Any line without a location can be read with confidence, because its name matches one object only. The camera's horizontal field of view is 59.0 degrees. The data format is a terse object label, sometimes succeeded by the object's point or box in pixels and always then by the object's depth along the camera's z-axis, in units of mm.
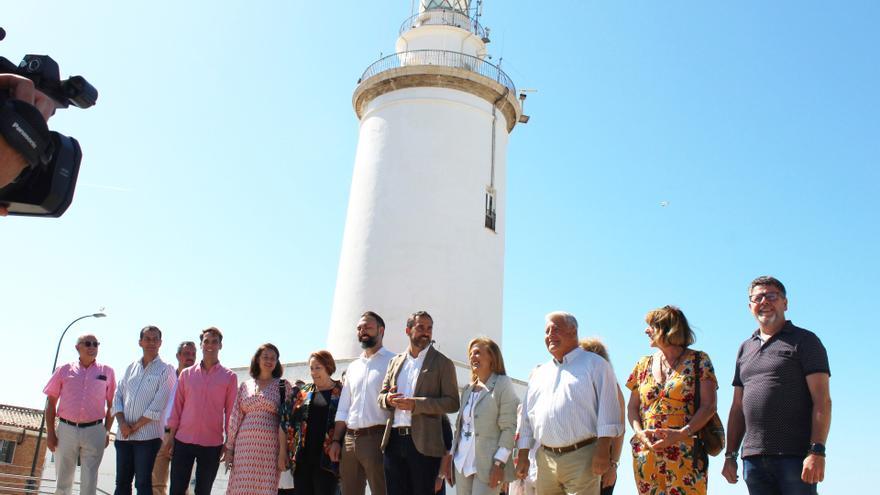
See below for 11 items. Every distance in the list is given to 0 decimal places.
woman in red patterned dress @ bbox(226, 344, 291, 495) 6902
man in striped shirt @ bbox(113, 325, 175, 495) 7355
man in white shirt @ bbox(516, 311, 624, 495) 5027
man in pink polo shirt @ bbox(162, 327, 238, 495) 7109
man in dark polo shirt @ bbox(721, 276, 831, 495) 4371
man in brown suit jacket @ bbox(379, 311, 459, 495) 6145
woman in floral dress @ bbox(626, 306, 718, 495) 4758
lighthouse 14195
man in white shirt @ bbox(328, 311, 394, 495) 6516
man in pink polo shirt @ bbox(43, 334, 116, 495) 7500
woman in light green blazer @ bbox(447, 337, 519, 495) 5766
